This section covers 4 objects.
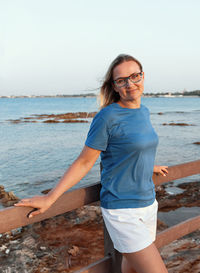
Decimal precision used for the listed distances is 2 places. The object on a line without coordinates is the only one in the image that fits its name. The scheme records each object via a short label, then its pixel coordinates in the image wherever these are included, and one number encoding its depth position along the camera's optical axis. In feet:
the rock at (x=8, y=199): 28.85
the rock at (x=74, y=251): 17.65
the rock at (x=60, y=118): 131.44
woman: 5.31
